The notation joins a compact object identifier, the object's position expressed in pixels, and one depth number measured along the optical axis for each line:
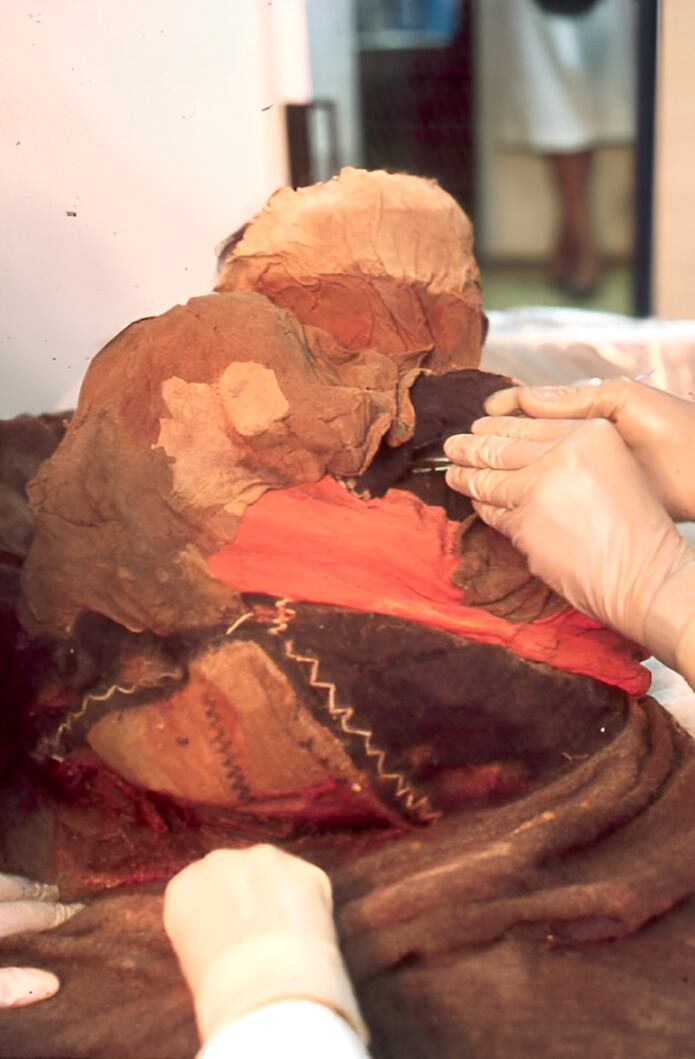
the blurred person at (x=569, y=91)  1.28
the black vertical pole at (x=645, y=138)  1.30
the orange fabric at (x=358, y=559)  0.95
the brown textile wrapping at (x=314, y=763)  0.86
